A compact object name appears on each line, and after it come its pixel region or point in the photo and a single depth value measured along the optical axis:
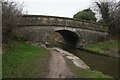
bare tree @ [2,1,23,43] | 8.45
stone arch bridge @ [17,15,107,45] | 12.40
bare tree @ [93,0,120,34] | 14.02
